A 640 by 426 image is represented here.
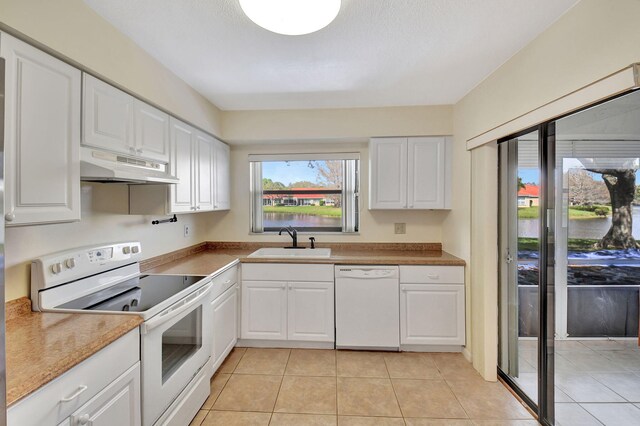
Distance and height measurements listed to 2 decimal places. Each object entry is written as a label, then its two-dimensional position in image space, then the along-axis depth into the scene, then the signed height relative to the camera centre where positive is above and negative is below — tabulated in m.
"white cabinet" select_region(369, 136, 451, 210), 2.88 +0.41
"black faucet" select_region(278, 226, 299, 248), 3.16 -0.23
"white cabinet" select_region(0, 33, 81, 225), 1.12 +0.33
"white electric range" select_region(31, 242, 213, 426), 1.42 -0.50
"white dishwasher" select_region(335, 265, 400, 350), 2.63 -0.86
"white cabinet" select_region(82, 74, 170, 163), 1.47 +0.53
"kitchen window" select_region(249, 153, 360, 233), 3.37 +0.22
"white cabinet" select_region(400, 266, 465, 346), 2.60 -0.84
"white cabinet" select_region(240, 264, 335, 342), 2.68 -0.83
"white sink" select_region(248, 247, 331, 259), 2.93 -0.41
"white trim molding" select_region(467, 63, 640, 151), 1.16 +0.56
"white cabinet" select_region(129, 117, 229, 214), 2.10 +0.30
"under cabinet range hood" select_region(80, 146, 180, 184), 1.43 +0.25
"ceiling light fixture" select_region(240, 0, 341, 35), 1.25 +0.90
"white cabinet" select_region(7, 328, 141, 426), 0.88 -0.65
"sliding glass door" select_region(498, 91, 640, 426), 1.36 -0.28
